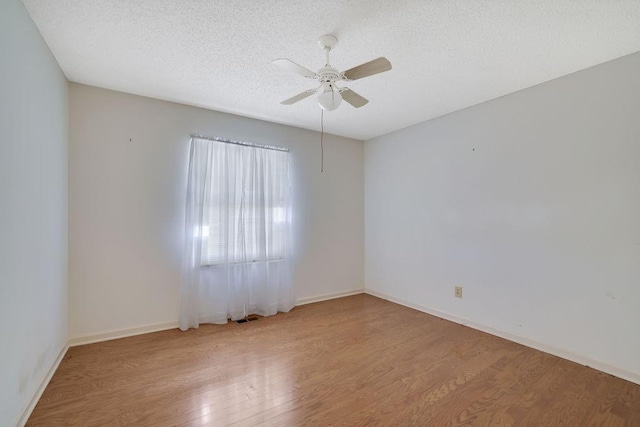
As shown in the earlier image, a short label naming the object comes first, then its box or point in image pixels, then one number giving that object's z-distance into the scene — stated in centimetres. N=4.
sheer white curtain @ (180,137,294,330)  307
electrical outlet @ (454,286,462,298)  321
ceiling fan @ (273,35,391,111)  174
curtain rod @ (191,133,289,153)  314
